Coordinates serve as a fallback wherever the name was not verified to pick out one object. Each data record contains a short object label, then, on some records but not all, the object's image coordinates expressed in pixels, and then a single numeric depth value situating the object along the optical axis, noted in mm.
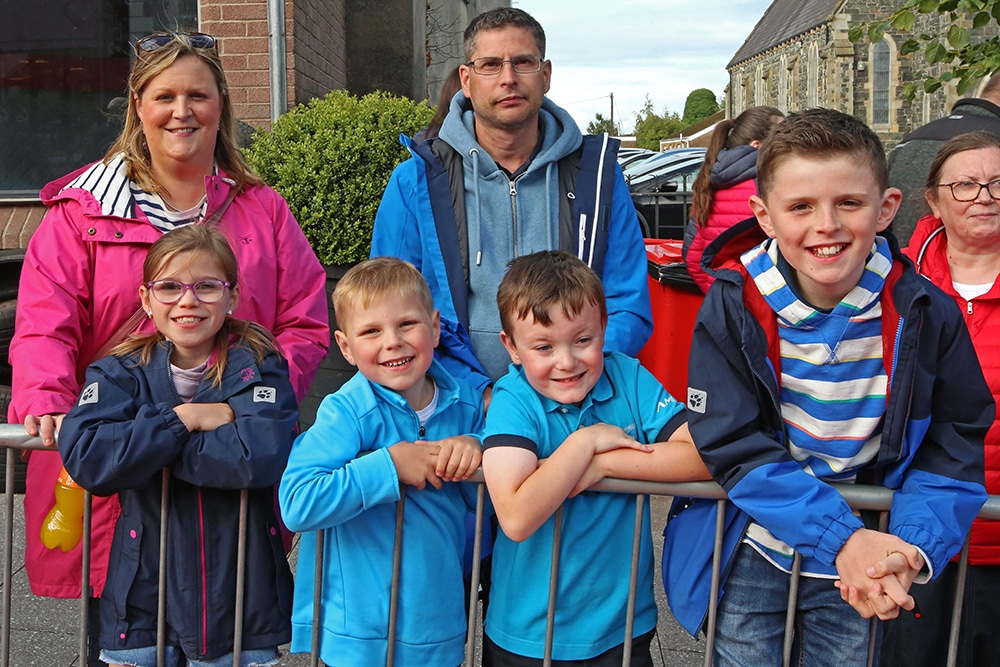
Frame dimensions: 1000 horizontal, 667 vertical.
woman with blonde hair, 2564
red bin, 5777
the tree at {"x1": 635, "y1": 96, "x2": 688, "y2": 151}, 83000
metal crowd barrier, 2090
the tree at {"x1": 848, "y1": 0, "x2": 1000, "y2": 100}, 5508
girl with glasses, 2336
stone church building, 49219
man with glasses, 2939
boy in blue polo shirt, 2199
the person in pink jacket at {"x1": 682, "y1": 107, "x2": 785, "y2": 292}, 4984
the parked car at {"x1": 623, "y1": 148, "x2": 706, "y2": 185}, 13375
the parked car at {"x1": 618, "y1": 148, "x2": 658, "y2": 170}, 15903
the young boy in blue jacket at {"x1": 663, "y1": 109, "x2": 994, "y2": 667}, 2025
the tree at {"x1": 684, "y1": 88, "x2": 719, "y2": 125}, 102812
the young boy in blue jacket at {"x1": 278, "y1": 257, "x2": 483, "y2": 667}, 2197
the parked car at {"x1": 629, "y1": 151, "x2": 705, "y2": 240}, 10352
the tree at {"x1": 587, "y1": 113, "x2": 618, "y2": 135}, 76088
